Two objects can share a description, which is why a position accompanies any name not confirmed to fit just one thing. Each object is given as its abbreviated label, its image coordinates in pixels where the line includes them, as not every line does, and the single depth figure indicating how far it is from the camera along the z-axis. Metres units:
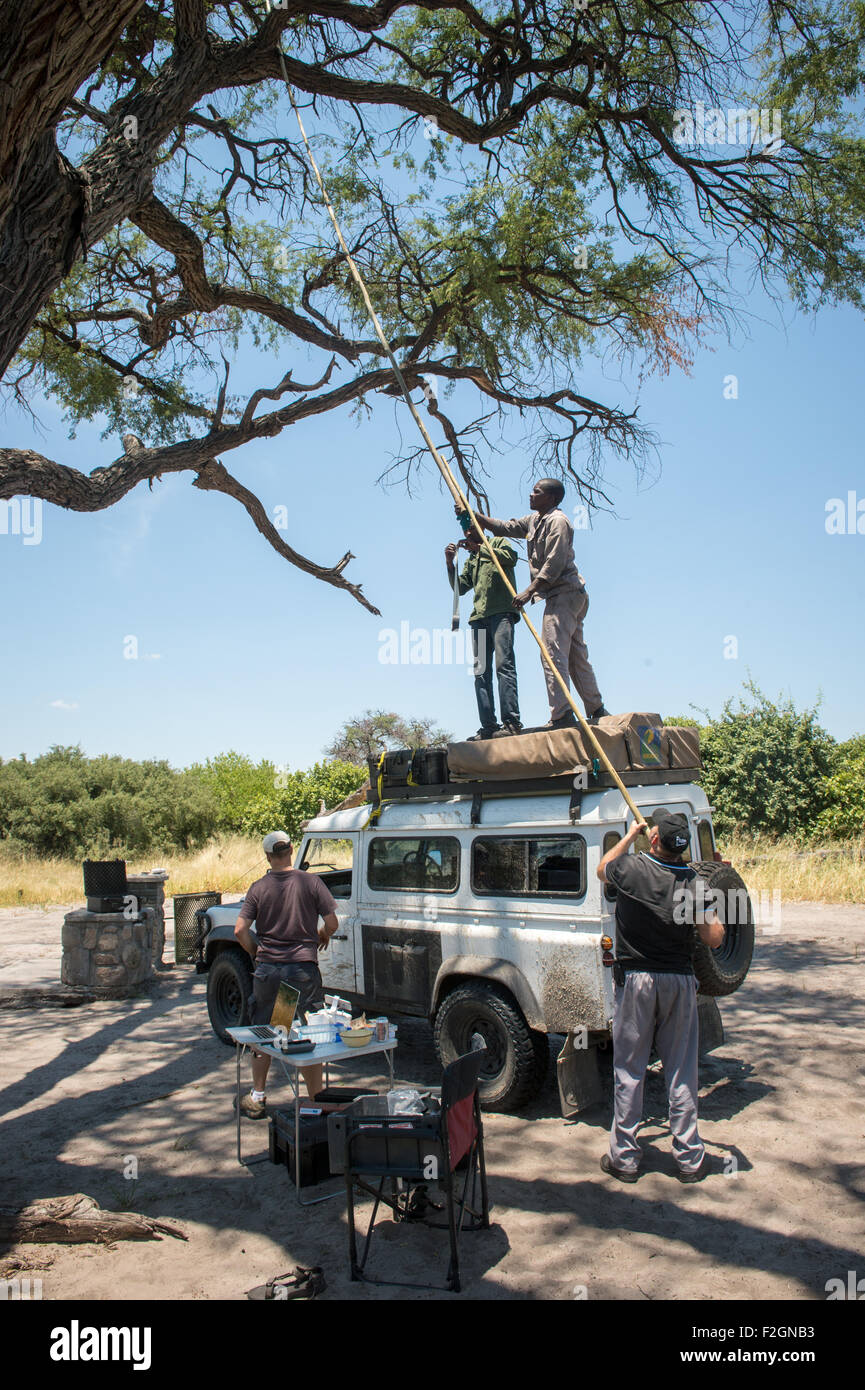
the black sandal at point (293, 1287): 3.55
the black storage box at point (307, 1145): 4.79
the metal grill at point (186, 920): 12.38
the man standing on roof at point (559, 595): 6.46
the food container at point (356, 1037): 5.12
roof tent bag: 5.57
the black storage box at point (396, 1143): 3.84
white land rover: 5.30
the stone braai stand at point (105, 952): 10.36
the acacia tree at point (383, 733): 43.25
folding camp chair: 3.74
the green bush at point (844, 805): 18.94
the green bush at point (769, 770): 19.67
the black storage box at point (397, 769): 6.93
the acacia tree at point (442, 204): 7.22
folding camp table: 4.81
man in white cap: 5.84
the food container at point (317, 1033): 5.26
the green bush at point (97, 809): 28.67
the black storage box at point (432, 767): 6.66
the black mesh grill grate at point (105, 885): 10.62
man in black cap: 4.73
